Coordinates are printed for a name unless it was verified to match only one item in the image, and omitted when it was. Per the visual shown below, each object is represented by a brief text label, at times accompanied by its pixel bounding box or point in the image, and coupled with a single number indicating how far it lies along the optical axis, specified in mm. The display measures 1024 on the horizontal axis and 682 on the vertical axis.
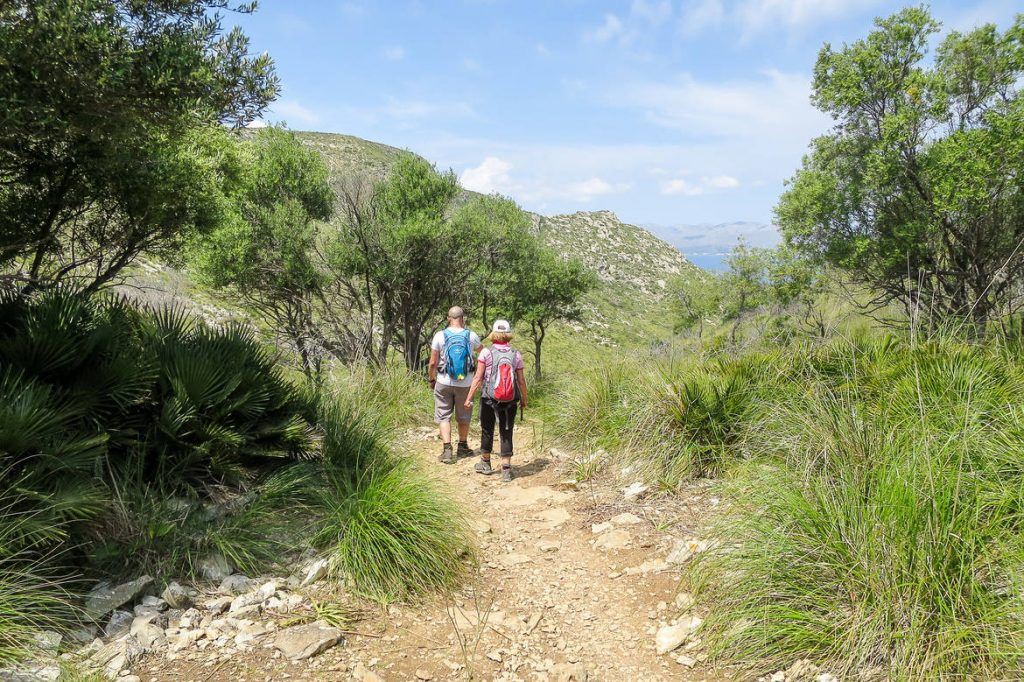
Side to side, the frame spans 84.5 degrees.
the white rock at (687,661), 3496
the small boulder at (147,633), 3408
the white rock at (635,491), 5766
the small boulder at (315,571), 4130
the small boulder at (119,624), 3426
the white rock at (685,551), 4492
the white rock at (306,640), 3492
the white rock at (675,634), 3707
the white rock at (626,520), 5355
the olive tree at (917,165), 11617
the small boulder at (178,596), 3705
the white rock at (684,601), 3969
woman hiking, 7270
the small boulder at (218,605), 3770
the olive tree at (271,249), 16188
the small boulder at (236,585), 3969
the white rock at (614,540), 5094
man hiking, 7918
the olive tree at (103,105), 4887
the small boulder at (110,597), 3490
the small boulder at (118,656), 3166
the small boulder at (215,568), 4016
